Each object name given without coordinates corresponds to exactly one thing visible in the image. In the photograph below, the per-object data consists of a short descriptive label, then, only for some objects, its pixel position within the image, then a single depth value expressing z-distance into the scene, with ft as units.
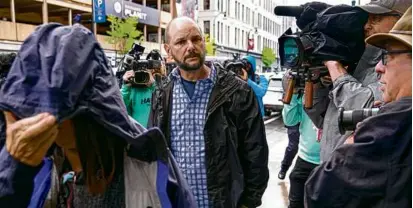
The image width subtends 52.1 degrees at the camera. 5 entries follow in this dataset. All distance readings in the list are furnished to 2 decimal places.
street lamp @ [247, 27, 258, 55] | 202.33
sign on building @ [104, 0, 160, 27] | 98.78
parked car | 47.96
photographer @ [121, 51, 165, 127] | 16.39
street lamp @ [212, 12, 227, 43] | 172.55
